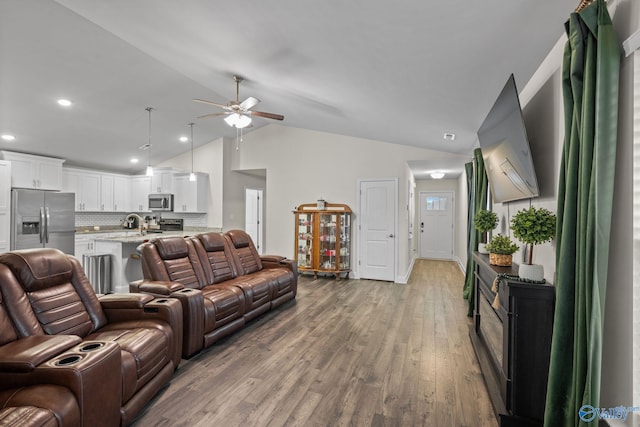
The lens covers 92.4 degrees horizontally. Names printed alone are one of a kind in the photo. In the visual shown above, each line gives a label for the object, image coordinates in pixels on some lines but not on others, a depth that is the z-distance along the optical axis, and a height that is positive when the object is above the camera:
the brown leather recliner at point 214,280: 2.82 -0.88
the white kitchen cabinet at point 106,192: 6.98 +0.24
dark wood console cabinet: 1.81 -0.83
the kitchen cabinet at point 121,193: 7.25 +0.23
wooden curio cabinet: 6.08 -0.65
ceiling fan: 3.57 +1.14
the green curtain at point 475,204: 3.93 +0.09
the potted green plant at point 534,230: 1.83 -0.10
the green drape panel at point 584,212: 1.32 +0.01
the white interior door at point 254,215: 9.19 -0.28
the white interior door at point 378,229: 5.92 -0.39
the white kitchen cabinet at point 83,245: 6.10 -0.87
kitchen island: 4.58 -0.80
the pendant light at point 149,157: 4.92 +1.08
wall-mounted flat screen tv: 2.09 +0.49
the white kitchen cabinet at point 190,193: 6.96 +0.26
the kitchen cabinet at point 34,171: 5.29 +0.55
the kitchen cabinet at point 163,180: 7.10 +0.56
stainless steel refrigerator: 5.14 -0.33
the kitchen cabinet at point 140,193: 7.47 +0.25
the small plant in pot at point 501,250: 2.47 -0.32
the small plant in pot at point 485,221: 3.21 -0.10
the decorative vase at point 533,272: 1.89 -0.37
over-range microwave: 7.14 +0.04
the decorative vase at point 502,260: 2.48 -0.39
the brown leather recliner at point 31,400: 1.27 -0.89
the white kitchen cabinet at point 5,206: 4.96 -0.09
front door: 8.62 -0.41
